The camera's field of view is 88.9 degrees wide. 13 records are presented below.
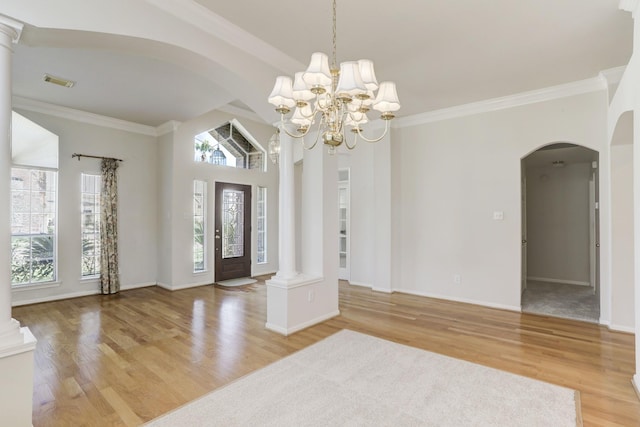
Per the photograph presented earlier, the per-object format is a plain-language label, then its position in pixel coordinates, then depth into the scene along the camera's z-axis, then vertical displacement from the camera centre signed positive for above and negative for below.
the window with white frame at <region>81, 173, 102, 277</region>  5.75 -0.16
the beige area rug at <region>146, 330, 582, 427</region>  2.19 -1.39
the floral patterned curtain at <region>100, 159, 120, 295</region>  5.80 -0.27
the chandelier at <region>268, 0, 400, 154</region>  2.07 +0.83
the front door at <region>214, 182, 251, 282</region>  6.75 -0.37
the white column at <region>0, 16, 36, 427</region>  1.89 -0.67
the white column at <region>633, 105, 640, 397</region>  2.49 -0.11
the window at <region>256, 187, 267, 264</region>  7.51 -0.21
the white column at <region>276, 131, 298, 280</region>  3.98 +0.07
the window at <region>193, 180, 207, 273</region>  6.49 -0.19
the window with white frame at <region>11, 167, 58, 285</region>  5.06 -0.16
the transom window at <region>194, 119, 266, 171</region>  6.65 +1.43
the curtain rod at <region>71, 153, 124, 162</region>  5.53 +1.03
